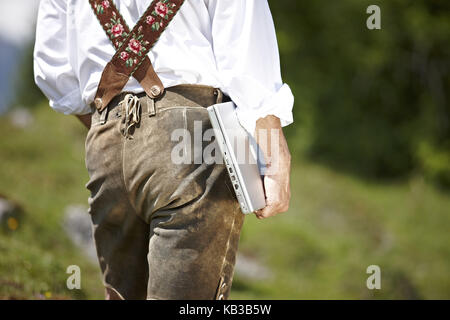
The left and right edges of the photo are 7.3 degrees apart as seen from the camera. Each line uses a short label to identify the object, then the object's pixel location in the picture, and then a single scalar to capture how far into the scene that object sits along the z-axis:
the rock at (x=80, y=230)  13.57
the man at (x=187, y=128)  7.85
